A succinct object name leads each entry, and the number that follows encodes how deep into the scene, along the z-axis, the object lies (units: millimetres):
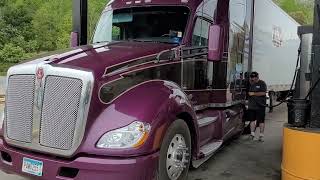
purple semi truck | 3541
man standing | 7603
